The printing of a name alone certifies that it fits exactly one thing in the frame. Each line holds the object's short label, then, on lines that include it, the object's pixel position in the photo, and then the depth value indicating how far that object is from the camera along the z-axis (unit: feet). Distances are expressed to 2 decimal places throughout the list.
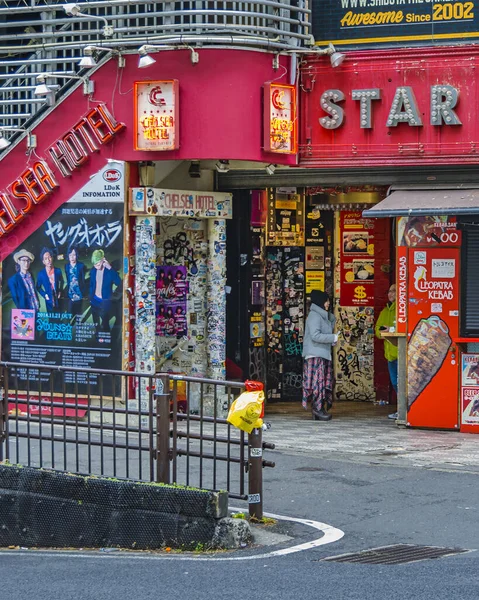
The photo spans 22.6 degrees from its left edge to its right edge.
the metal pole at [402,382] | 49.26
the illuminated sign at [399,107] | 47.85
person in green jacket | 51.98
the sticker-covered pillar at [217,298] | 52.34
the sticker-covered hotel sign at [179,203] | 49.67
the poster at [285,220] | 55.72
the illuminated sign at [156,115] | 47.96
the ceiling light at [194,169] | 52.55
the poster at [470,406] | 47.83
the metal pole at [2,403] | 33.14
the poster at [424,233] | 47.80
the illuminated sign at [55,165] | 49.80
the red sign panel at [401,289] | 48.91
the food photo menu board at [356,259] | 57.98
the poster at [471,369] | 47.80
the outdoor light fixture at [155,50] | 47.56
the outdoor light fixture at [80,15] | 47.40
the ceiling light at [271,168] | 50.49
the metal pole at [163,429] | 30.60
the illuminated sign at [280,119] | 48.34
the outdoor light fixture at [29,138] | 51.31
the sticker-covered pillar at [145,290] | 49.90
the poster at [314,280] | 57.98
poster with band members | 50.19
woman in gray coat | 51.72
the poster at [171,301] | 52.65
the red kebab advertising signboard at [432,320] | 47.98
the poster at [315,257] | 57.88
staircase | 47.91
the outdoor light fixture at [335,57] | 48.70
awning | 45.27
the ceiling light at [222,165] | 50.65
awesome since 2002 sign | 50.19
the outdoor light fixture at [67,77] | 49.60
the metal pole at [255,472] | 30.71
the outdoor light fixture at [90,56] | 47.83
